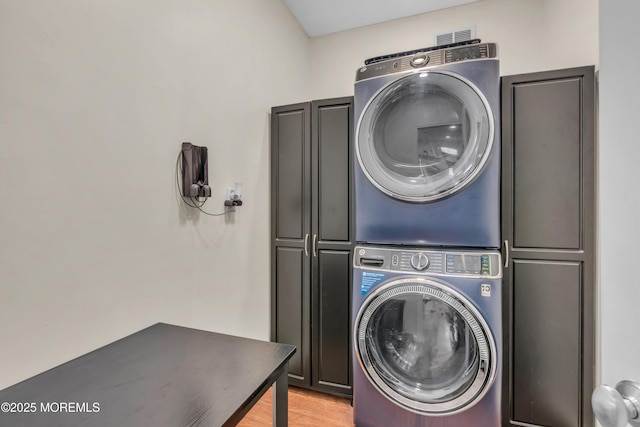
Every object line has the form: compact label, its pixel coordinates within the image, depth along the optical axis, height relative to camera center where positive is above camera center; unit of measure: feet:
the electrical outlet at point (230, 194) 5.98 +0.38
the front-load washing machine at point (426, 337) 4.65 -2.09
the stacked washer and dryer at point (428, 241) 4.73 -0.46
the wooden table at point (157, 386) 2.32 -1.58
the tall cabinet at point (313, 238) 6.64 -0.57
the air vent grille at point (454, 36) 8.33 +5.06
